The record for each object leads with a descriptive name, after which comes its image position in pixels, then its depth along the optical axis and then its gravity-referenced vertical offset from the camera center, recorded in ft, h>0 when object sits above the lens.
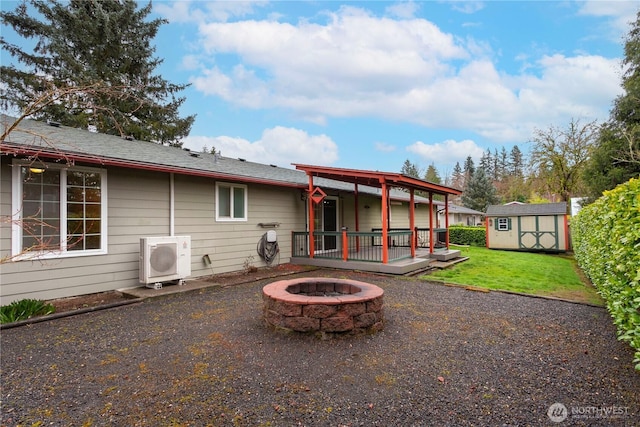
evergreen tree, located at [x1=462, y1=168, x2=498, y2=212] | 112.37 +9.92
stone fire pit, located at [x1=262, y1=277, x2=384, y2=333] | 11.92 -3.49
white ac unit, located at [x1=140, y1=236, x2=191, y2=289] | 19.43 -2.22
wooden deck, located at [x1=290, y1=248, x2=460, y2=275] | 25.80 -3.77
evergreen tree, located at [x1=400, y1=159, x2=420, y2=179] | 183.32 +31.88
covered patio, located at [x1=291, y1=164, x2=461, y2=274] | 26.25 -2.41
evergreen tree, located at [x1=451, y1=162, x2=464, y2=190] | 166.98 +25.28
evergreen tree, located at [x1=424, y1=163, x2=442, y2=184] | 171.21 +26.07
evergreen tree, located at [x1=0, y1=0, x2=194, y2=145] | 44.73 +27.40
